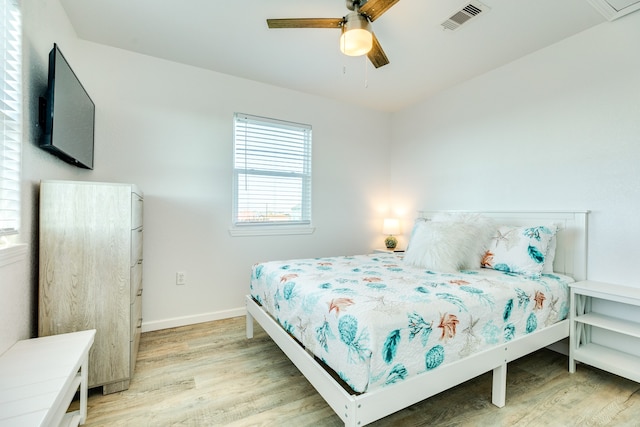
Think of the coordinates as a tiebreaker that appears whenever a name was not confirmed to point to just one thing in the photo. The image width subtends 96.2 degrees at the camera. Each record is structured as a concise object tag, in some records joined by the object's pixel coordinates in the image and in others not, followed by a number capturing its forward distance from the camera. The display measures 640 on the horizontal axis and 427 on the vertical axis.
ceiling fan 1.66
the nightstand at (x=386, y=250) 3.63
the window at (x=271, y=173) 3.07
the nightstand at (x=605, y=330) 1.82
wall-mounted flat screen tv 1.50
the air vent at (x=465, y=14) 1.95
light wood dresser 1.56
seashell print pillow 2.11
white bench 0.94
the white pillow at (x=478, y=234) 2.28
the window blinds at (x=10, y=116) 1.27
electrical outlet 2.78
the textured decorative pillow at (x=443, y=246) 2.21
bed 1.21
